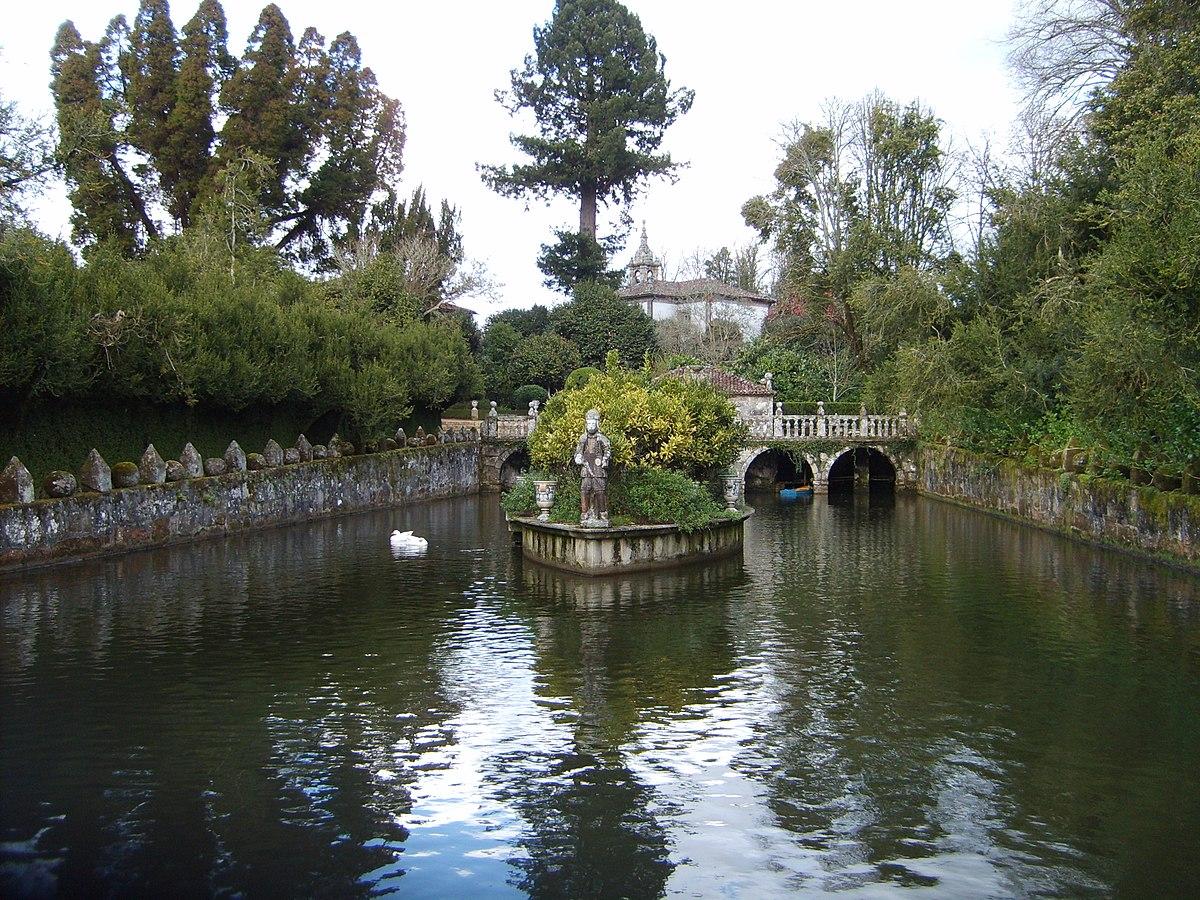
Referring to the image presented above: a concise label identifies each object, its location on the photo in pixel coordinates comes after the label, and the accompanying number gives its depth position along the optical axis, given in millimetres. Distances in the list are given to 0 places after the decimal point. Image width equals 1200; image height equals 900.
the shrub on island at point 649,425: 19047
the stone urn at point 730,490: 21375
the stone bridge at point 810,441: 36938
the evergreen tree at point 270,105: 42250
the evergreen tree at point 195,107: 41594
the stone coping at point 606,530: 17797
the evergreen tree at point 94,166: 40562
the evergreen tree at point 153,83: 41781
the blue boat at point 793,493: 35250
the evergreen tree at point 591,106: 49188
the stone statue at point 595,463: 17688
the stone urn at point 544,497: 19328
